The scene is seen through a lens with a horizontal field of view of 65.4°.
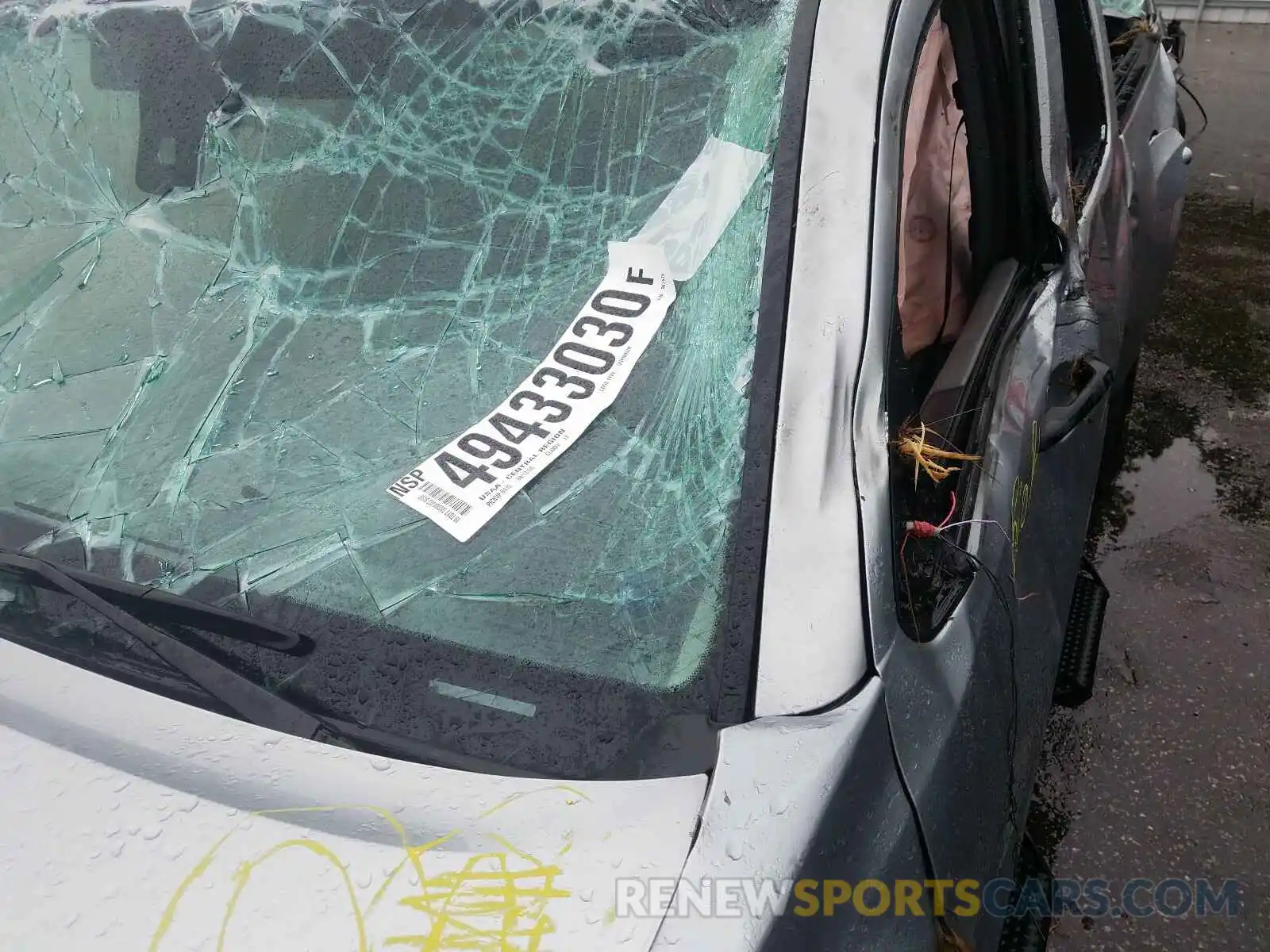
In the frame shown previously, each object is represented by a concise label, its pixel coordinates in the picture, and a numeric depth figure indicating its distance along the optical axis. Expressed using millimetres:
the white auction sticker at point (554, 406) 1209
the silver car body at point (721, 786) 886
